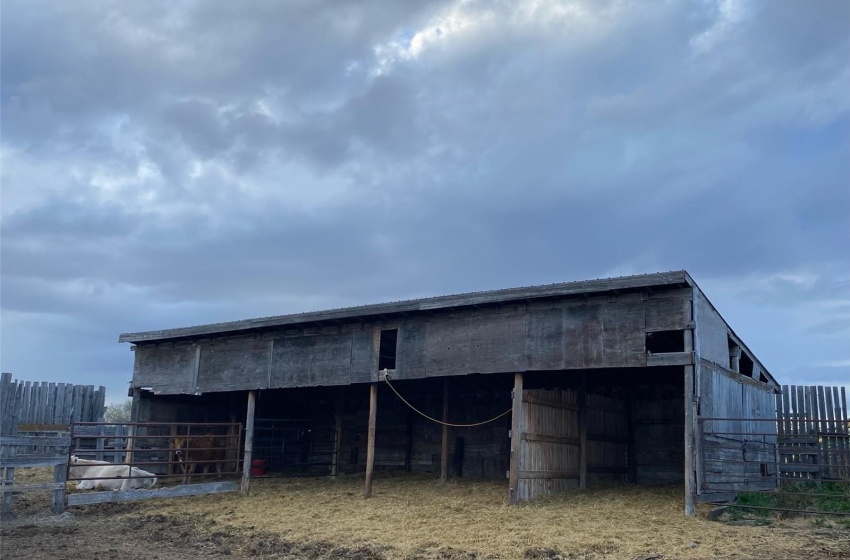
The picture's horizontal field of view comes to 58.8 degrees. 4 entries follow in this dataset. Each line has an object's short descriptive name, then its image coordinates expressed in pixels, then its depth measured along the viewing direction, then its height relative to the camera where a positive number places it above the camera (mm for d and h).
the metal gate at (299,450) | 22609 -1111
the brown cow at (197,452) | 21000 -1200
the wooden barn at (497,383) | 14523 +922
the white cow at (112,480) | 18234 -1734
